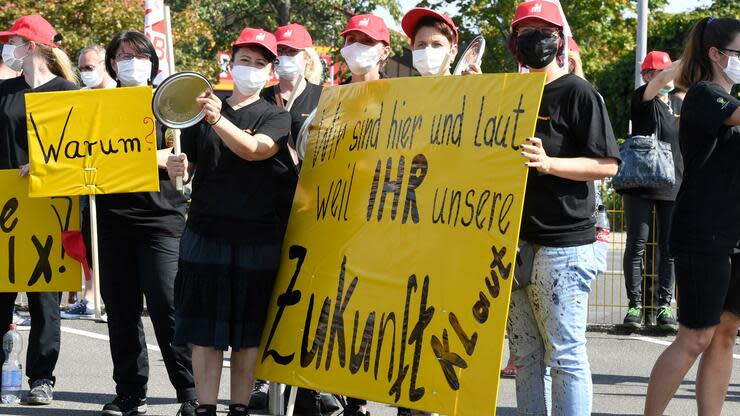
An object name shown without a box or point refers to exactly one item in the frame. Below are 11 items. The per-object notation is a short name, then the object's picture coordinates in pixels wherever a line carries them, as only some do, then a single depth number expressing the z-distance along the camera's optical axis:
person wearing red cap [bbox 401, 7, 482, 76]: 10.21
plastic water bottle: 12.43
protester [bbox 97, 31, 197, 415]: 11.51
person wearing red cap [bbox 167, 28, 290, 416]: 9.96
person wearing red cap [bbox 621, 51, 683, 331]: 16.66
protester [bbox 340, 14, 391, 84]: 11.13
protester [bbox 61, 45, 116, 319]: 13.81
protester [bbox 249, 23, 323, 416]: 11.84
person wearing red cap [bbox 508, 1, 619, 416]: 8.52
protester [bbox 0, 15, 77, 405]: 12.33
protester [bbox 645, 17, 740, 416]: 9.71
